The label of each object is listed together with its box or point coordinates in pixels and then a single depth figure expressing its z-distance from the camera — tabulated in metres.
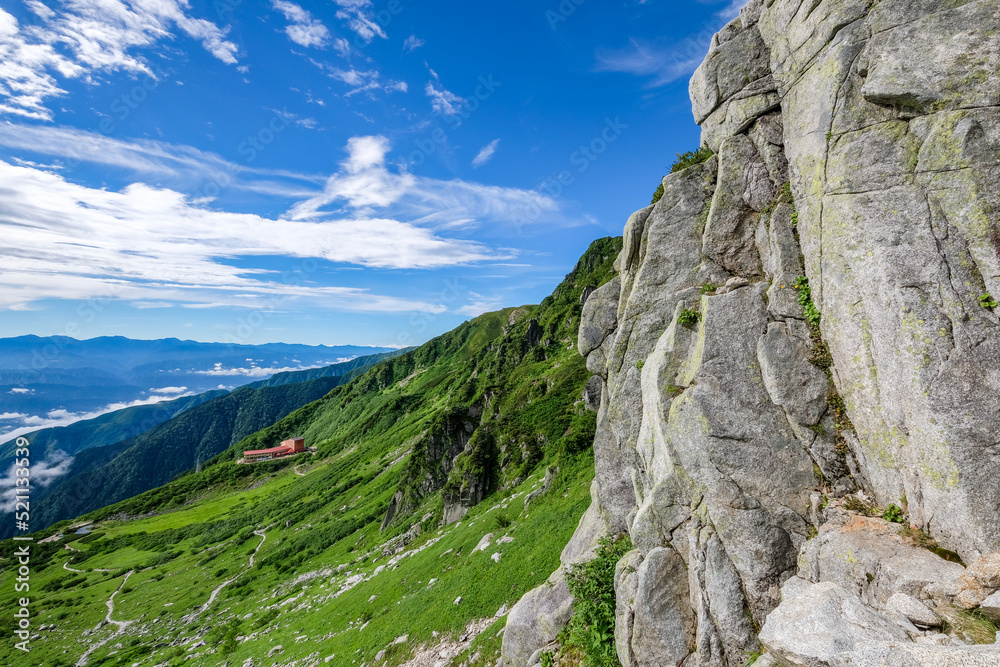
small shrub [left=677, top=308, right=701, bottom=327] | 19.06
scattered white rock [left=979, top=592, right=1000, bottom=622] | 9.02
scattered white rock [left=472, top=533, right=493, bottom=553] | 39.04
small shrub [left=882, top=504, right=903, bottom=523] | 12.45
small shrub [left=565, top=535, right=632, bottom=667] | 18.22
